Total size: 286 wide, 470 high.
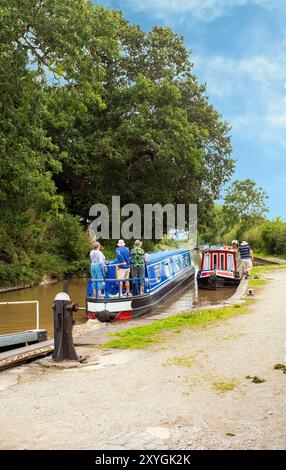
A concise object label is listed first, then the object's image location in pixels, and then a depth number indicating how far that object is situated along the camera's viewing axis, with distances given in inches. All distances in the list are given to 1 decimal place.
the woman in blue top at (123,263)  555.8
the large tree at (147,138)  1097.4
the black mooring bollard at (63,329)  296.5
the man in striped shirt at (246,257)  865.5
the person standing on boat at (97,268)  523.0
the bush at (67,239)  1096.2
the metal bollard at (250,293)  610.2
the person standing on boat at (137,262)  565.0
